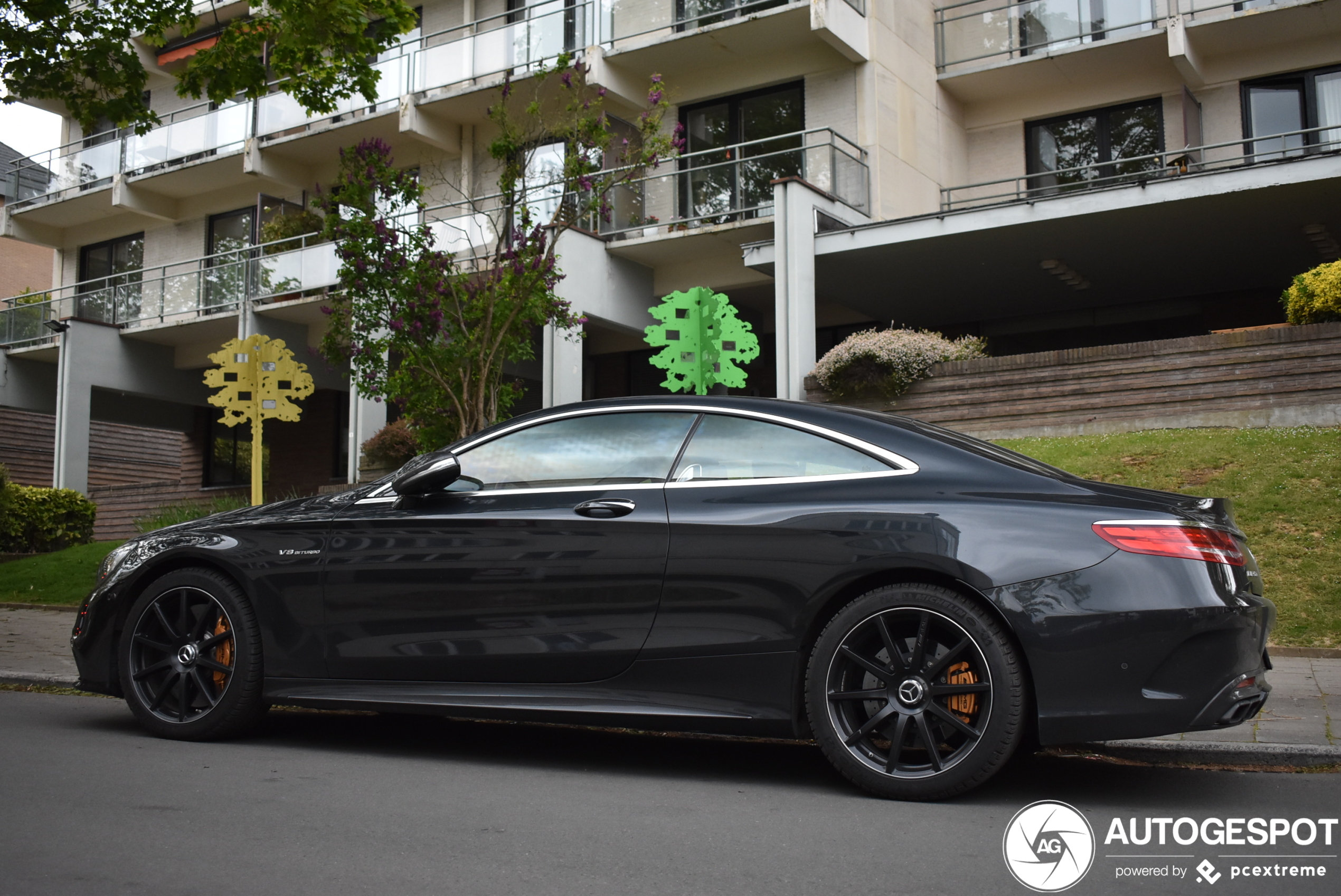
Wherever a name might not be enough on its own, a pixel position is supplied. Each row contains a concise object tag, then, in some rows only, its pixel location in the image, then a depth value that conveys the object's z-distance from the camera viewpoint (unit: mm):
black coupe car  4023
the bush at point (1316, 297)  12812
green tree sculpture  11125
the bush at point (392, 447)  18359
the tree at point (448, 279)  11305
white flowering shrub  14898
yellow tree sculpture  15055
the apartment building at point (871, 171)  16469
